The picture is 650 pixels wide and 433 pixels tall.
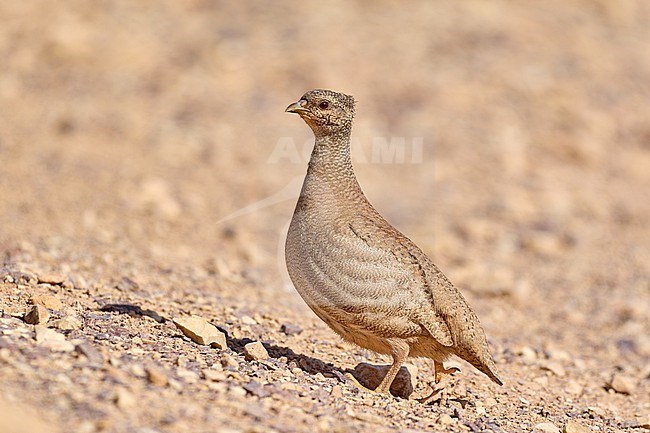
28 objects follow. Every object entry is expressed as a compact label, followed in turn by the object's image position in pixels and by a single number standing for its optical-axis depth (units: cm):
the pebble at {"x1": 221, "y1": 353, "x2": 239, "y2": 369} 1261
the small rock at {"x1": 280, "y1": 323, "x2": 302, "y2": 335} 1605
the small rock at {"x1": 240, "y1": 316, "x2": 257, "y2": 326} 1588
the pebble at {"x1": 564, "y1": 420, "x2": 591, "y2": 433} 1329
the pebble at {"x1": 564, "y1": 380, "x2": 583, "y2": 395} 1647
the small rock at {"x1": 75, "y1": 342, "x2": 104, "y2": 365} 1135
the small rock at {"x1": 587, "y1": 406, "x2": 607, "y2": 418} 1516
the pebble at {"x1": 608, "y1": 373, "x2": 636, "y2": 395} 1716
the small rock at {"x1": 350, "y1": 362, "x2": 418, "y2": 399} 1416
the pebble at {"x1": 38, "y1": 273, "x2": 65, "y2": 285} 1538
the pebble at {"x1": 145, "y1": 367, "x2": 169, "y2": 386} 1105
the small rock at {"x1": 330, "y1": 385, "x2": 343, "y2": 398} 1234
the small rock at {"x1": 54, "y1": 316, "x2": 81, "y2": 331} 1273
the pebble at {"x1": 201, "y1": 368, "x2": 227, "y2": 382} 1177
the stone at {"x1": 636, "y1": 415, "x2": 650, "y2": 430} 1483
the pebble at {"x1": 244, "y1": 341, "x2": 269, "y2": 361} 1318
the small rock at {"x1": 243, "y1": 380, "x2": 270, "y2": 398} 1158
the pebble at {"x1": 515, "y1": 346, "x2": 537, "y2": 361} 1803
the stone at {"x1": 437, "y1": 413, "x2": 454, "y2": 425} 1237
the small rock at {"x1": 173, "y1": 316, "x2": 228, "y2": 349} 1361
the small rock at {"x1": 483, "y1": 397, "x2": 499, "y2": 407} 1424
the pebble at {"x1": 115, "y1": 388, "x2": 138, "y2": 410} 1013
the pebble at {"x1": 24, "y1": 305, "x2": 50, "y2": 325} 1267
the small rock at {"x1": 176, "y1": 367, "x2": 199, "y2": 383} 1155
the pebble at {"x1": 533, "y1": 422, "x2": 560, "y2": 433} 1326
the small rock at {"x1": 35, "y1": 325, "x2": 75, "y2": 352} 1161
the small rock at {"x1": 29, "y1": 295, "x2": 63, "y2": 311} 1377
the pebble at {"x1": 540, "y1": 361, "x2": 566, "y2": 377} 1741
